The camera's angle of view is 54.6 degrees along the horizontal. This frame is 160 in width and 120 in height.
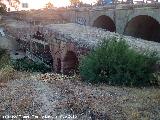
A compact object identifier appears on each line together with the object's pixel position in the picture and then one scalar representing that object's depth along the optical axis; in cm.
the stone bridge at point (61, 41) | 887
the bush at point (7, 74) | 571
